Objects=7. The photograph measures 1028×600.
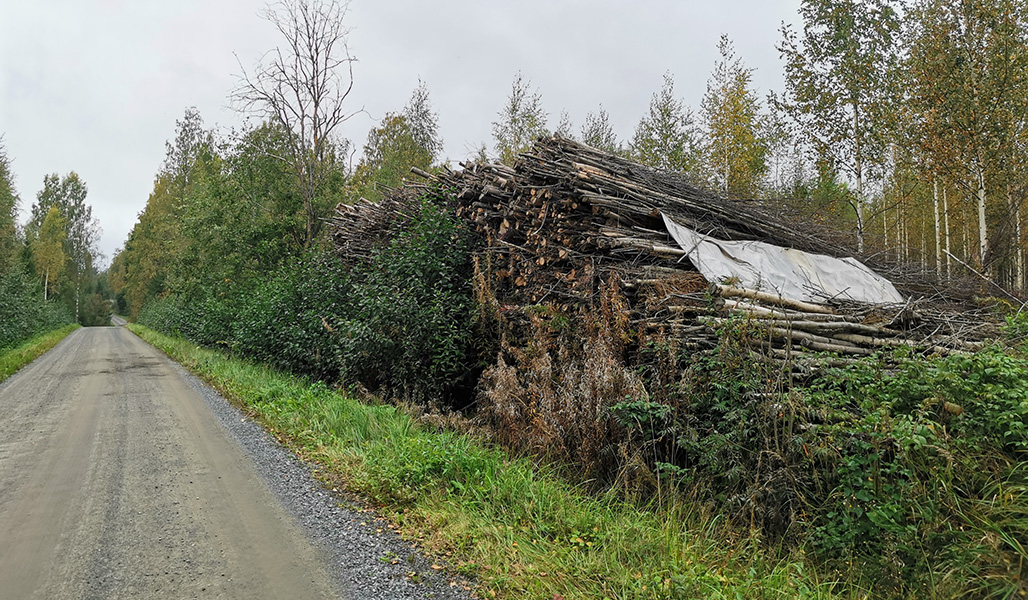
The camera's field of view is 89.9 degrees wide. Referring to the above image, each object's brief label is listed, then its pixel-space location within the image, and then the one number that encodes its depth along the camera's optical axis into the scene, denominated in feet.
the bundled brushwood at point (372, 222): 34.12
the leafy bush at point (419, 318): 25.53
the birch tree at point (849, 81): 46.80
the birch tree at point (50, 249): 127.44
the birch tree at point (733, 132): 54.65
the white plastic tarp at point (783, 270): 18.72
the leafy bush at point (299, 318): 32.20
